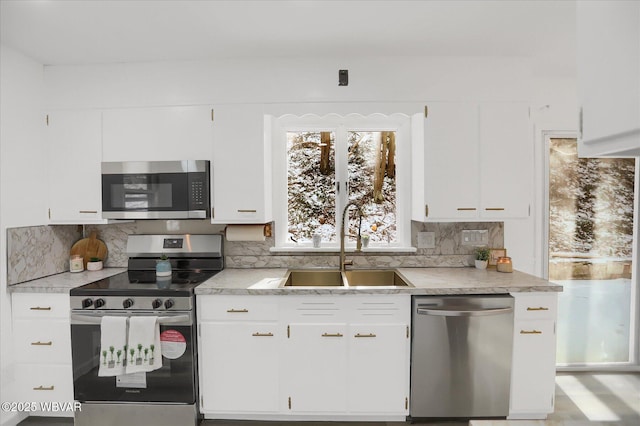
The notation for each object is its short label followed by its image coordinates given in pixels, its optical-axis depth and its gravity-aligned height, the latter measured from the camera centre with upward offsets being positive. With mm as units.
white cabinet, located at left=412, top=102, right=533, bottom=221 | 2506 +311
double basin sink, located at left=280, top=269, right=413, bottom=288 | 2773 -592
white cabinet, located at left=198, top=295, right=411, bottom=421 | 2242 -976
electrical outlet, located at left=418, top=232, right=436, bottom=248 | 2867 -308
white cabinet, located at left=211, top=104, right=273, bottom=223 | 2549 +289
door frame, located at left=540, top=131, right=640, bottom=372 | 2994 -608
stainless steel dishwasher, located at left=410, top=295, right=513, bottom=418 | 2209 -974
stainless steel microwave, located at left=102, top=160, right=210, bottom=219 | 2523 +111
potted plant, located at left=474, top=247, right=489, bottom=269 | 2744 -444
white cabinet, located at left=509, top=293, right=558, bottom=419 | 2252 -927
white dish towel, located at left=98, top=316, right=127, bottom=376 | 2170 -886
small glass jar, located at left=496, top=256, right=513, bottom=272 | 2611 -472
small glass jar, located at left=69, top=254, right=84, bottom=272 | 2752 -466
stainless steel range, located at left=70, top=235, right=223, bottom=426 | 2205 -1010
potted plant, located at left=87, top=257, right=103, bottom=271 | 2809 -483
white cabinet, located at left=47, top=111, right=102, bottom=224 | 2607 +295
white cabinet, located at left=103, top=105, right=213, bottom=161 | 2568 +531
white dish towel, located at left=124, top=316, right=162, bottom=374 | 2158 -882
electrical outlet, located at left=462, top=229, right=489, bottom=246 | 2857 -276
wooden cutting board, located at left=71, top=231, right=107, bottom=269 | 2883 -362
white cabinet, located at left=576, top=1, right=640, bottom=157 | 660 +260
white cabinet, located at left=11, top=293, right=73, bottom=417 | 2326 -943
